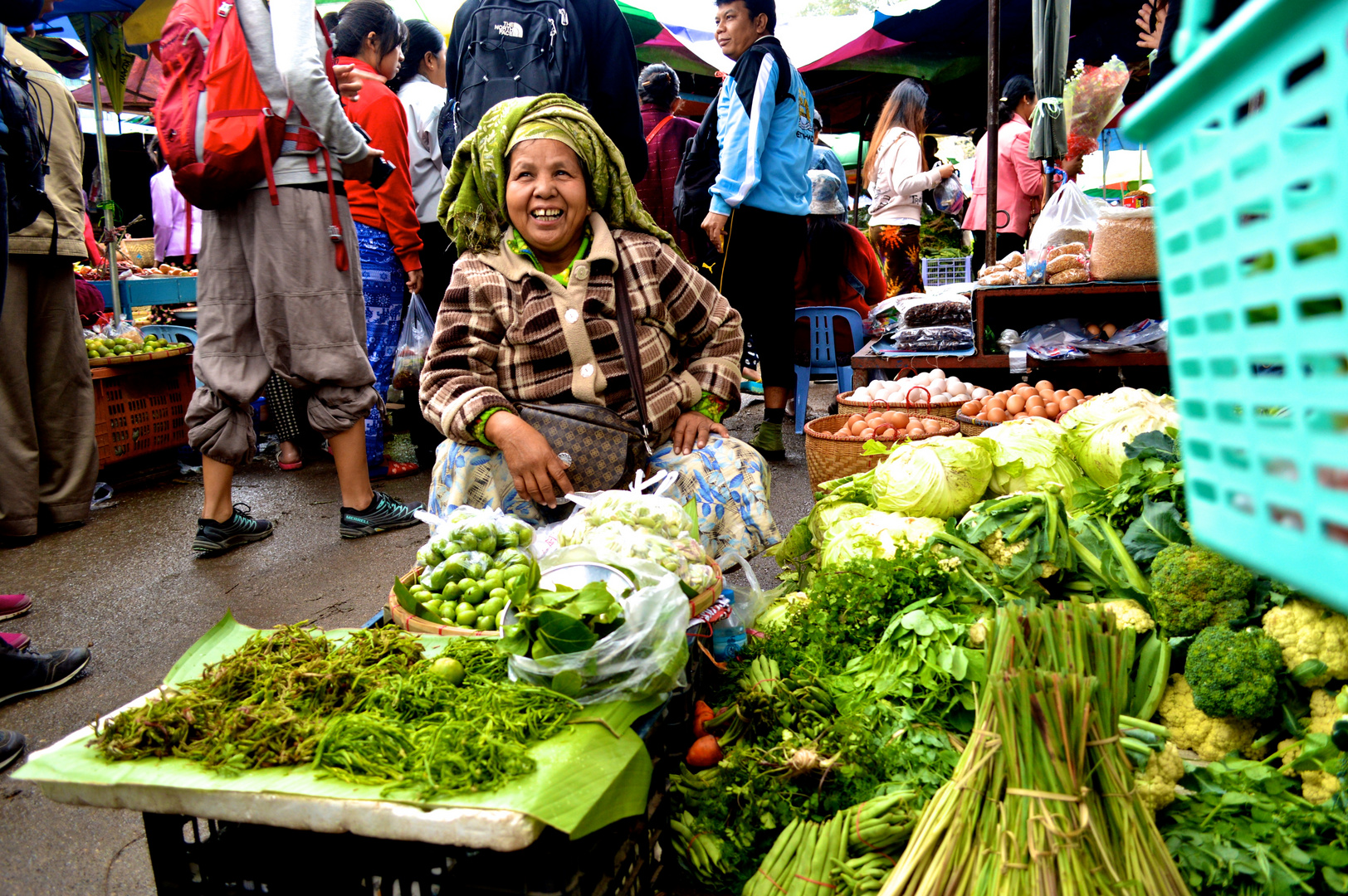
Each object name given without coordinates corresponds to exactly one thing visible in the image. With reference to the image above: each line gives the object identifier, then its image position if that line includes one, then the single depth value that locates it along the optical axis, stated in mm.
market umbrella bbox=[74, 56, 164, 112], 6047
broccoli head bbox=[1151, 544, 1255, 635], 1961
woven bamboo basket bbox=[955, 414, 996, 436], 4066
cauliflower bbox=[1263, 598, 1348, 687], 1787
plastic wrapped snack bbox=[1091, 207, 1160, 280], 4766
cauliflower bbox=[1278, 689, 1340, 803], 1659
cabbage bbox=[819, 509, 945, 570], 2676
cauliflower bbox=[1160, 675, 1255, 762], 1882
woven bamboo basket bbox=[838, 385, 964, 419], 4336
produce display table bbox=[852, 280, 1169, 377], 4938
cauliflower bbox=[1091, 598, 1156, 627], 2057
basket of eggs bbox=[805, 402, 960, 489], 3691
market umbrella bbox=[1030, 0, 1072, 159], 5484
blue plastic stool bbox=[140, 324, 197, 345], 6773
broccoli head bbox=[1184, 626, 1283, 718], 1783
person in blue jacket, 4945
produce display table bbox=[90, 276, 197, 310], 7410
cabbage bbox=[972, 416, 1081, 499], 3014
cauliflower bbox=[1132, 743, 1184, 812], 1633
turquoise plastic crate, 584
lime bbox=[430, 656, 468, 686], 1633
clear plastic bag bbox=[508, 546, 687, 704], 1565
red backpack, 3467
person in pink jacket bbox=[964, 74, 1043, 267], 7551
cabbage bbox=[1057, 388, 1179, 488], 2986
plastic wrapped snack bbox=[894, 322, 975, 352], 5156
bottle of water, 2393
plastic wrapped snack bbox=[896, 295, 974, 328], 5242
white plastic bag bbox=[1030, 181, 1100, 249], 5371
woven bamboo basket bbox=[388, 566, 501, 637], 1897
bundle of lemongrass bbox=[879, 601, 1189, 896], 1298
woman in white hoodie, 7762
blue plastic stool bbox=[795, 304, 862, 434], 6473
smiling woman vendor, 2746
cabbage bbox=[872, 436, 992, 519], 2920
